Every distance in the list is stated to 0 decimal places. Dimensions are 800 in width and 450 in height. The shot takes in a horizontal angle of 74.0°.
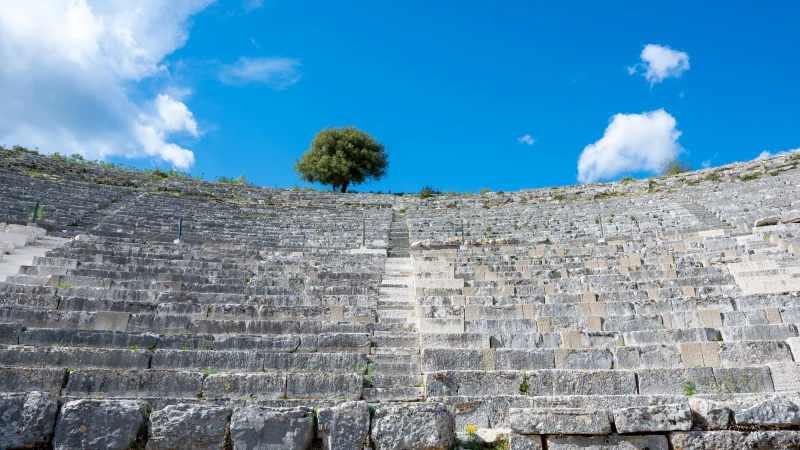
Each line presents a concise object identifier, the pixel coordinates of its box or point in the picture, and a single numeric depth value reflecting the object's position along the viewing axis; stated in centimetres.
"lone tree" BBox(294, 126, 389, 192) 3288
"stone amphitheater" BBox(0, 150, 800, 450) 322
